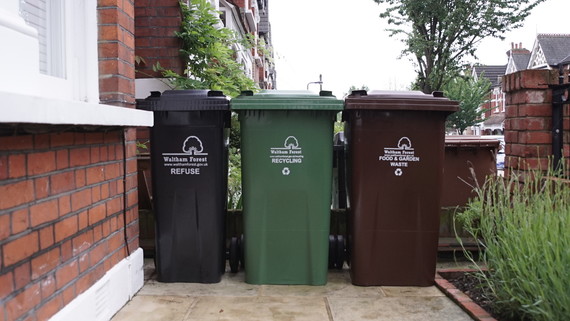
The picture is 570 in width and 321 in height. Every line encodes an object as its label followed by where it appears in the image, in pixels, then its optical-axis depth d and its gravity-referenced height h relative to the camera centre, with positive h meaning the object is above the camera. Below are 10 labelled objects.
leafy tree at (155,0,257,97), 6.41 +1.18
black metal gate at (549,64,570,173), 4.38 +0.20
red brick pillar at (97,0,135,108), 3.57 +0.62
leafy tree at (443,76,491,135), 38.81 +3.00
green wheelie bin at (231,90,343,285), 4.01 -0.30
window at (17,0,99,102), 2.90 +0.59
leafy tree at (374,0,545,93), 21.86 +4.89
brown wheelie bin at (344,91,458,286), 3.99 -0.36
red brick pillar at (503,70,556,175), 4.50 +0.19
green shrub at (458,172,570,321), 2.66 -0.68
